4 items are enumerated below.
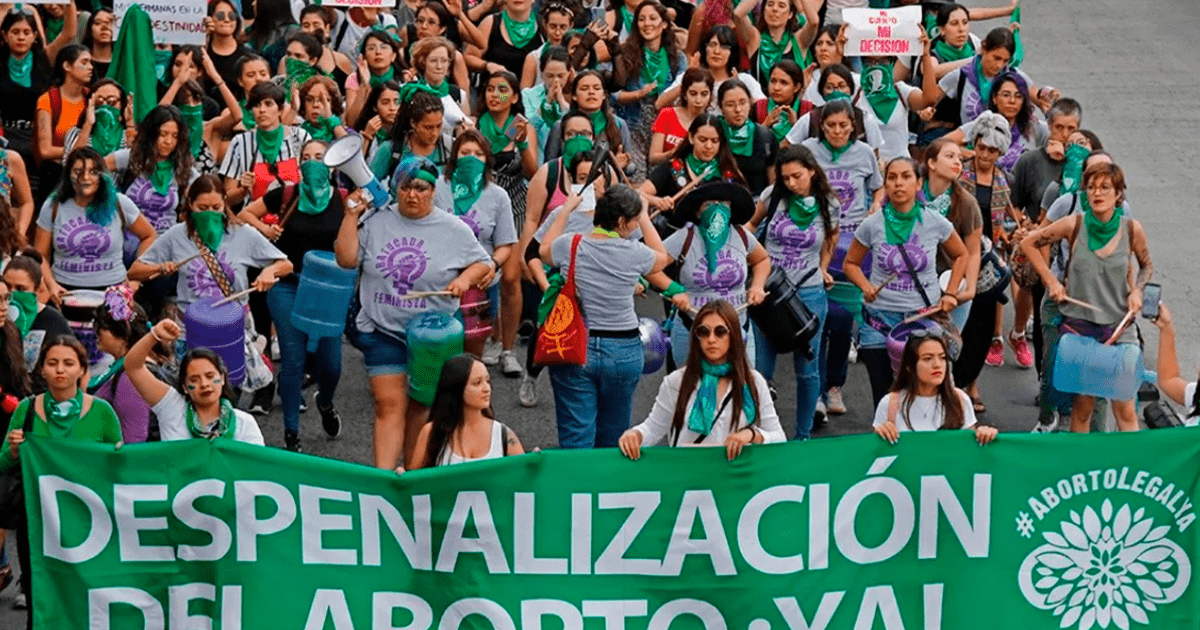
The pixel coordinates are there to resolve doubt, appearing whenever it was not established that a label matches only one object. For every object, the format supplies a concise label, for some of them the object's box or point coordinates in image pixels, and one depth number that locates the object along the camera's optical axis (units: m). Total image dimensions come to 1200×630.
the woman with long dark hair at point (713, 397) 18.49
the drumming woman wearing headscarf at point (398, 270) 21.30
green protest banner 17.34
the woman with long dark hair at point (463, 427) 18.04
